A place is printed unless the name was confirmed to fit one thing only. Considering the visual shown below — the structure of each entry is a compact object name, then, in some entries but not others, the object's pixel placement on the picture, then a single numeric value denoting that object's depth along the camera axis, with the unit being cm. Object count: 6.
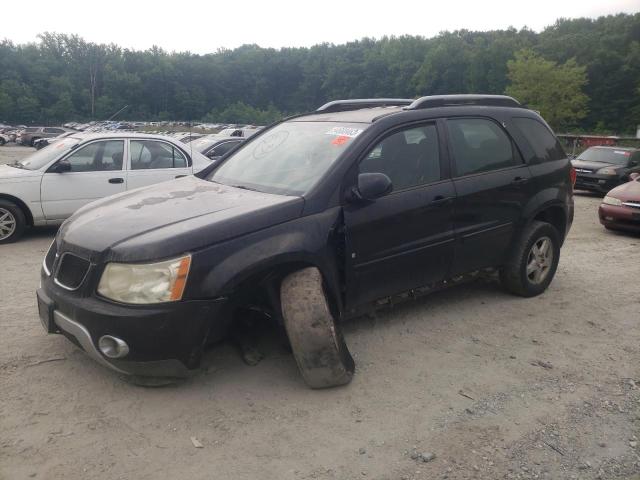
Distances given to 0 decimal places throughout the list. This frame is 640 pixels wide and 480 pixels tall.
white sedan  786
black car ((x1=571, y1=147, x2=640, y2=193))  1581
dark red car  923
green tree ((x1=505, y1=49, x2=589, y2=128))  6531
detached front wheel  360
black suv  331
